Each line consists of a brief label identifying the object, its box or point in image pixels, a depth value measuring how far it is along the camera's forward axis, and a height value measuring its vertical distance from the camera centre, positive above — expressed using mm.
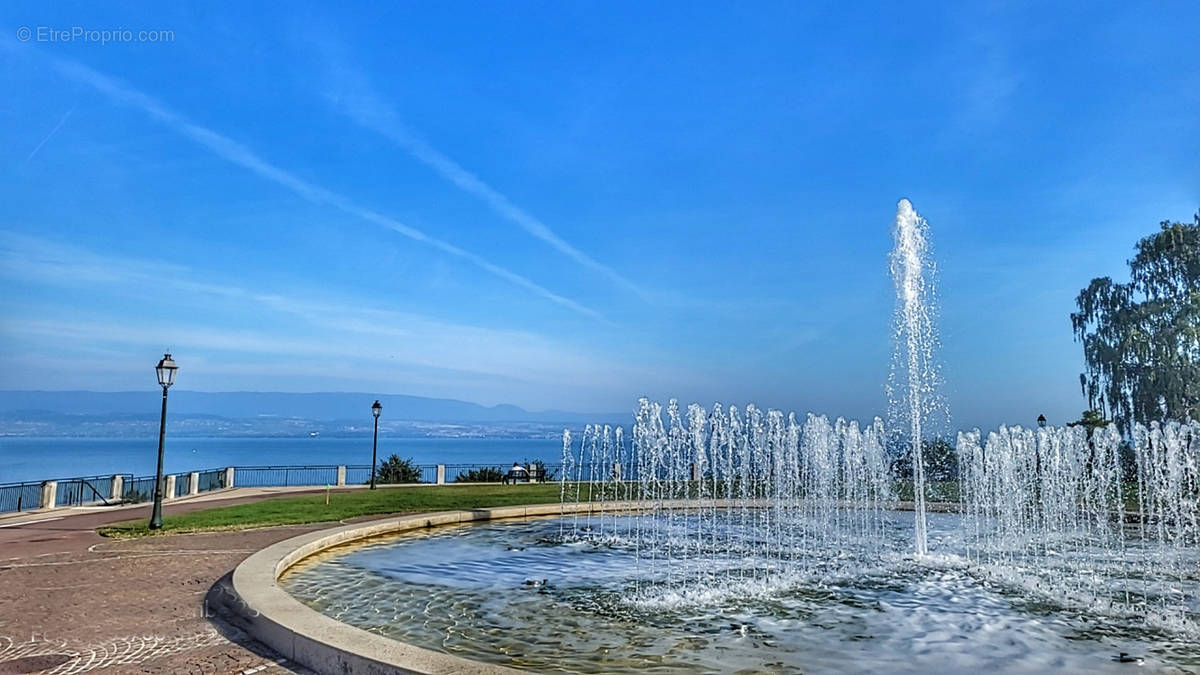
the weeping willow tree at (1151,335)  31484 +4459
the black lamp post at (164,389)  16109 +809
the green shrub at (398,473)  34000 -2173
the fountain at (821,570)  7809 -2275
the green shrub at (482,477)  34531 -2309
